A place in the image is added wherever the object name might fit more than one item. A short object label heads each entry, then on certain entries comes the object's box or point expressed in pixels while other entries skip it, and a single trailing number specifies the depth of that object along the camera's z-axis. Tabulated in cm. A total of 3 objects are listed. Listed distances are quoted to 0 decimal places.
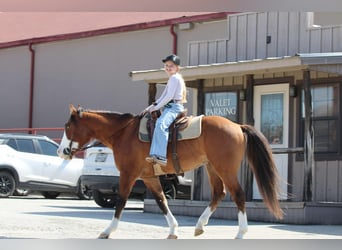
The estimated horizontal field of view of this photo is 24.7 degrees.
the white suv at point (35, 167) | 1959
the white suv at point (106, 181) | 1653
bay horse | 1053
